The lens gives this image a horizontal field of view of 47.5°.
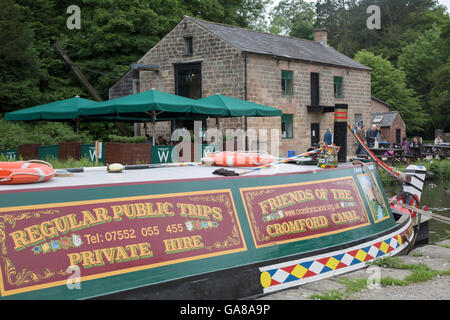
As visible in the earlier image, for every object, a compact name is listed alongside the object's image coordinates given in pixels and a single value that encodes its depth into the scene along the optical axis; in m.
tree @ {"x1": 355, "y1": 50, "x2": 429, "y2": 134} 41.19
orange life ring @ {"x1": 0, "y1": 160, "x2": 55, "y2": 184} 4.11
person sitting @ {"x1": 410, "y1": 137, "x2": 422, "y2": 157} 23.16
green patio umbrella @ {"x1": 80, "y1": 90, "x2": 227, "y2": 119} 13.12
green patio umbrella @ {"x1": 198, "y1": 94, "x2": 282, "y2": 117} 15.25
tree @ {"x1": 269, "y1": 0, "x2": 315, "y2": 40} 60.09
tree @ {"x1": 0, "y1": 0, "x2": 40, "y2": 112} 21.56
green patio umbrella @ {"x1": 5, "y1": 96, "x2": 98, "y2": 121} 15.11
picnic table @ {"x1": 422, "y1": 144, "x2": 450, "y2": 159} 24.53
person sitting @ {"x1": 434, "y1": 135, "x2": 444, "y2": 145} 26.89
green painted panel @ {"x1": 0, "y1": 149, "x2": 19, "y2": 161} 14.02
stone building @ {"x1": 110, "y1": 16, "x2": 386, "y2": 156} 20.75
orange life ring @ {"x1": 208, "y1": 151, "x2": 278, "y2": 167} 6.16
